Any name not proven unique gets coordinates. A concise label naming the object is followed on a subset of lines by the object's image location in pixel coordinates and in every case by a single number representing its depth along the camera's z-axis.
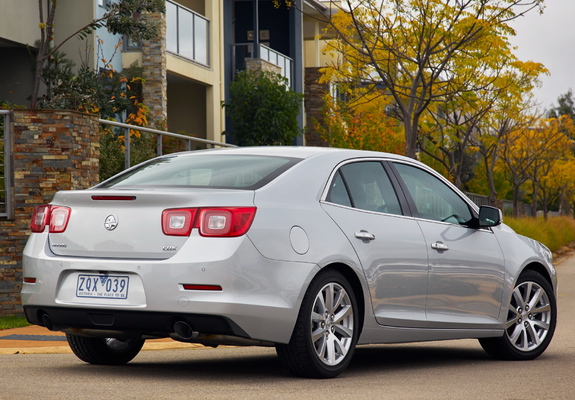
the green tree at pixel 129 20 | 20.66
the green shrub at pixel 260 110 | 30.08
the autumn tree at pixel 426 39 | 21.73
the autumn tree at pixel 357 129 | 37.16
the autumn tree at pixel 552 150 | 52.09
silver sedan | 6.77
